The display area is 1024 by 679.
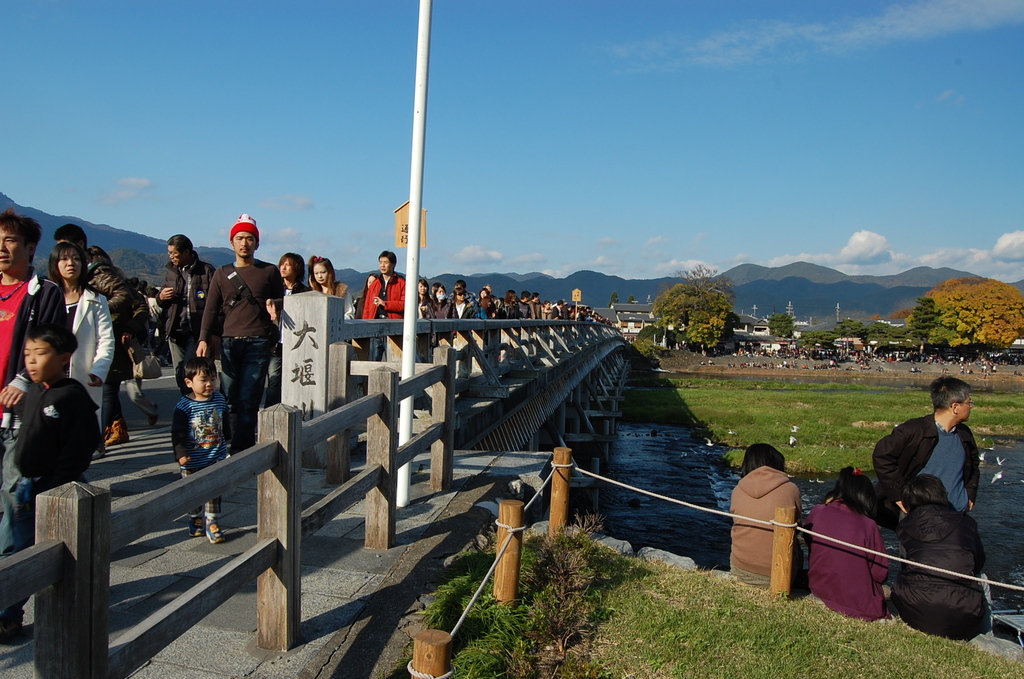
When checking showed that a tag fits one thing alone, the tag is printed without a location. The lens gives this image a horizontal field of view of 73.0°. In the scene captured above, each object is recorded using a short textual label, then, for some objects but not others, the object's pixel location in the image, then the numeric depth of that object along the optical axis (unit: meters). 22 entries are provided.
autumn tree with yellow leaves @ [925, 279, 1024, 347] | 78.88
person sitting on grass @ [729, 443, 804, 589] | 5.07
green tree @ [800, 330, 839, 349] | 95.94
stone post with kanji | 5.41
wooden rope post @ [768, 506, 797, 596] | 4.76
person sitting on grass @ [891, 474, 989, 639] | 4.56
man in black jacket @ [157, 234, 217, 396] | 6.84
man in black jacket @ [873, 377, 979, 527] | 5.26
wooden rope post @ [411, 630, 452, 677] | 2.38
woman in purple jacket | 4.79
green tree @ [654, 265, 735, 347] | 85.56
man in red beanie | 5.55
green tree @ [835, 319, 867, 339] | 91.97
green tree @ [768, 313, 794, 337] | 119.94
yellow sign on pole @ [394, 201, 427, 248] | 5.38
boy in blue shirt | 4.26
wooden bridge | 1.90
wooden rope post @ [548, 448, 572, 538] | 5.13
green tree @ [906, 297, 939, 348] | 82.62
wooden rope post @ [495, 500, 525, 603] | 3.83
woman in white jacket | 4.23
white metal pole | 5.11
